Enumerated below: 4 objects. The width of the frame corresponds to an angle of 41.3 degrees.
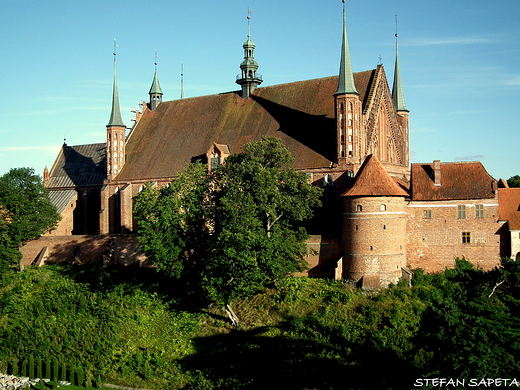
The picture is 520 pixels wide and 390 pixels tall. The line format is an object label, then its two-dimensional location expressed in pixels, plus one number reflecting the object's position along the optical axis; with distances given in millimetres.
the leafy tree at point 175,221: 42938
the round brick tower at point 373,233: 41594
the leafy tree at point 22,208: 52281
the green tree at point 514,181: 72438
